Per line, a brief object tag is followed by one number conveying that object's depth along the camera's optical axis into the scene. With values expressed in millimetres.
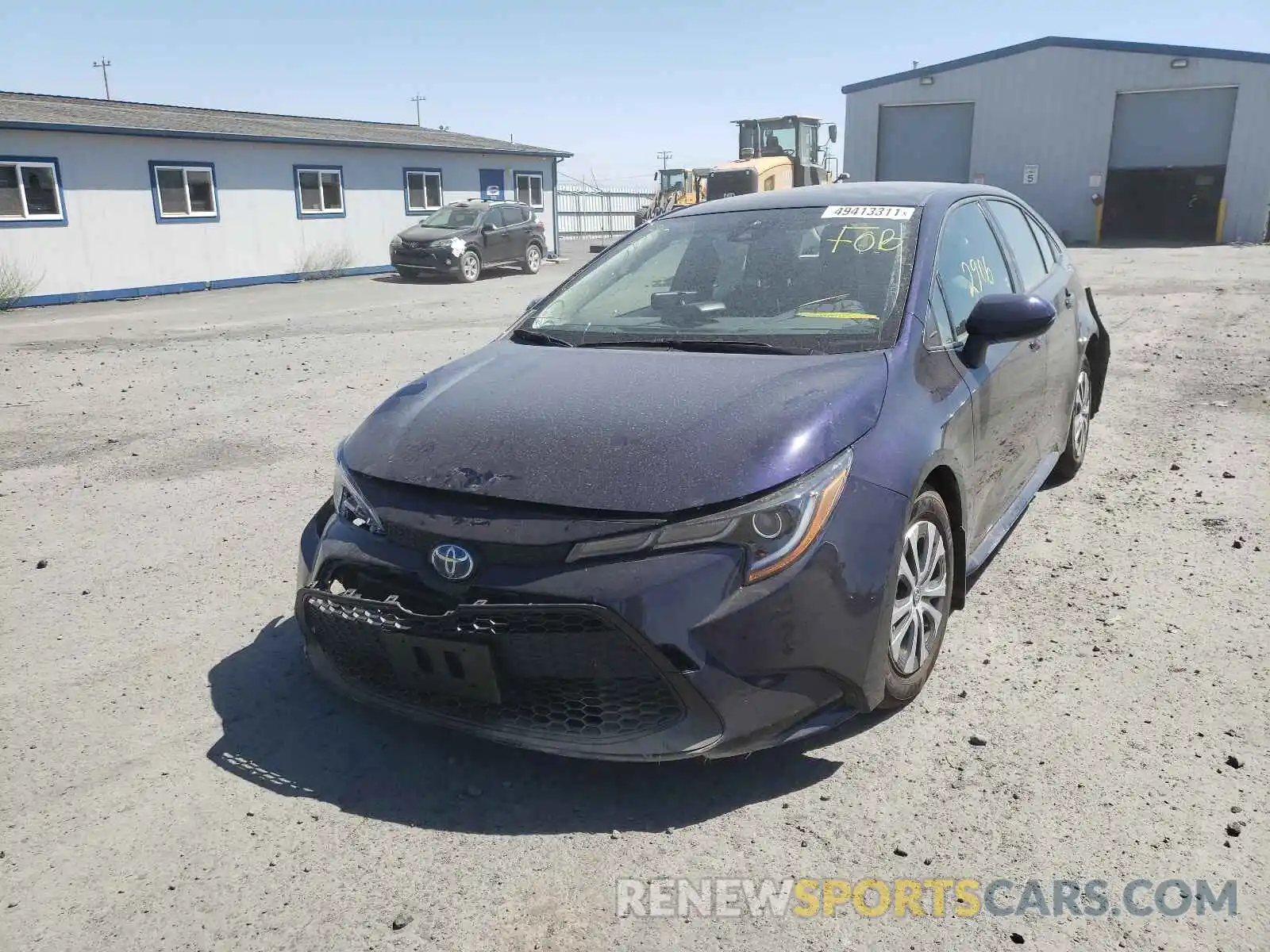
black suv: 21141
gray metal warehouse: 28109
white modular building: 18203
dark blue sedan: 2551
